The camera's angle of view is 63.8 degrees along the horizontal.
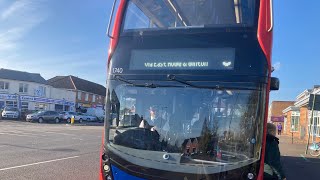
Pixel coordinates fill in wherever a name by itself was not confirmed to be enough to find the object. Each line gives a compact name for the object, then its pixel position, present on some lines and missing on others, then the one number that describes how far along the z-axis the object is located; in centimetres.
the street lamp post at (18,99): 3899
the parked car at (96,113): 4311
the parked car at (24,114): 3362
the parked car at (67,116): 3420
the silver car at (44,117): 3122
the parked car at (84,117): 3711
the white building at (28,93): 3890
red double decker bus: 351
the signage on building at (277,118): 4684
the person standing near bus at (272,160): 378
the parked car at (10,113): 3213
